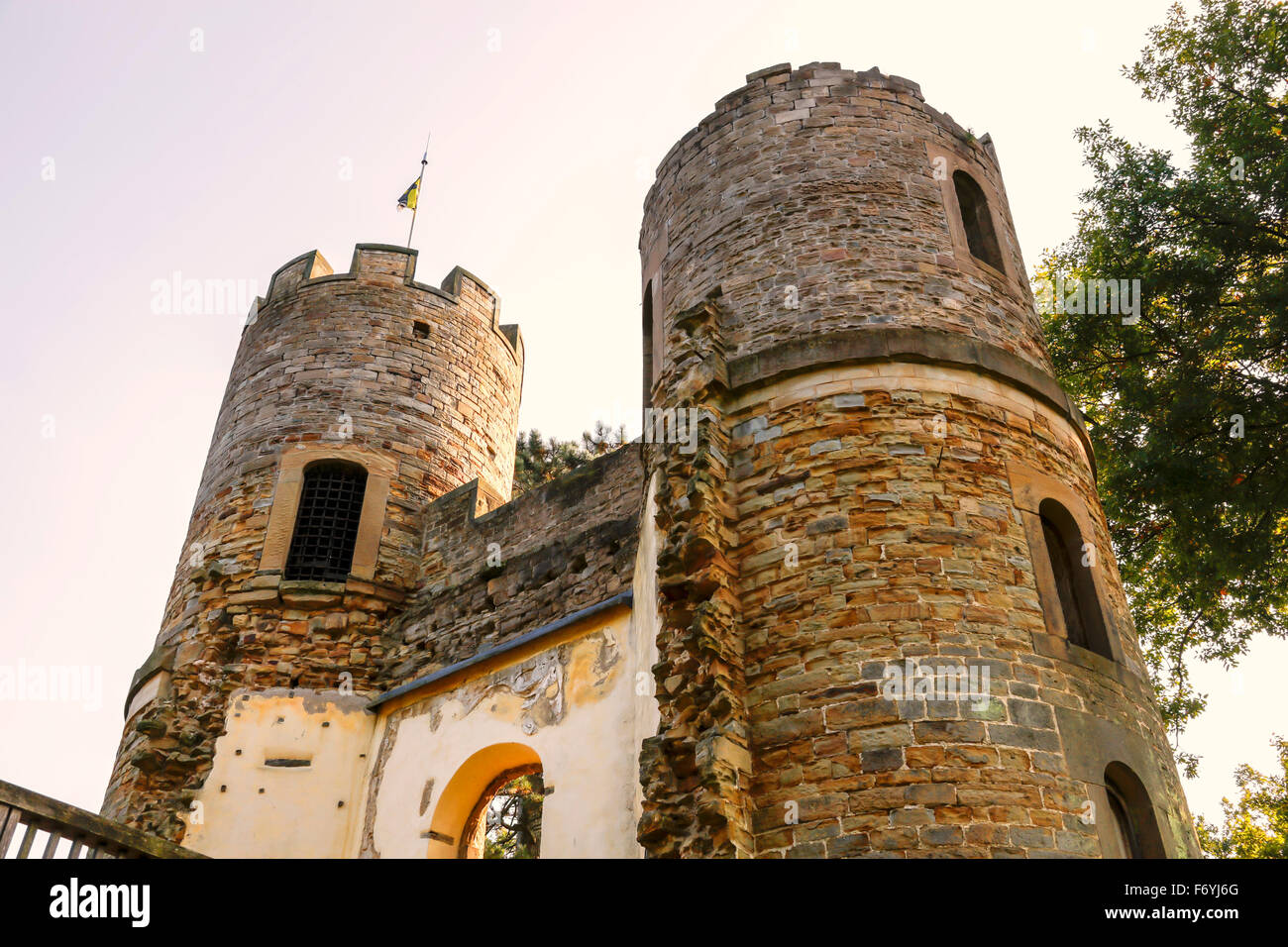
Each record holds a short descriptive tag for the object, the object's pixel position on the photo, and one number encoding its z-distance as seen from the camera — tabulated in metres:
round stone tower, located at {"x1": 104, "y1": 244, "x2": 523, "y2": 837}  10.33
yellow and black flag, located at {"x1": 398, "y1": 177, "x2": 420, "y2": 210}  16.98
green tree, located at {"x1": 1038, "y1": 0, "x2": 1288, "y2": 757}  11.20
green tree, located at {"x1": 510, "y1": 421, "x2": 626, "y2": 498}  22.05
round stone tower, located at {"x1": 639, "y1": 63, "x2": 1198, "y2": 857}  6.02
